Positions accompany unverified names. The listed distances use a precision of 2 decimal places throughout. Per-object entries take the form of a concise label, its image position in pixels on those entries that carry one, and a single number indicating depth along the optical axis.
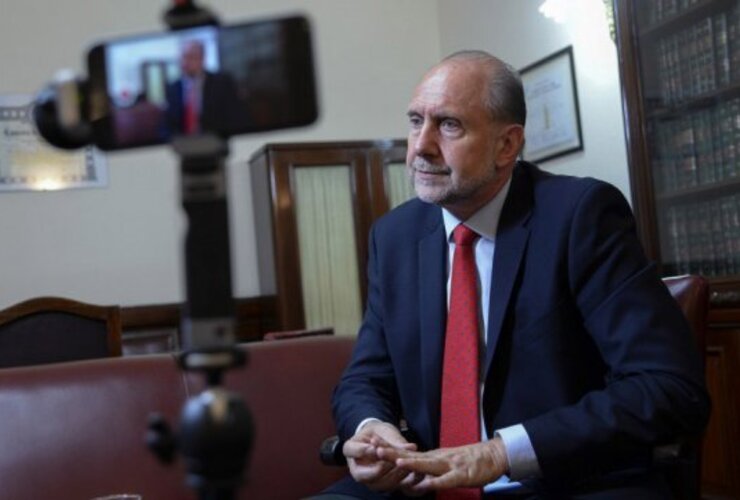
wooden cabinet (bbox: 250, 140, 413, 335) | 4.82
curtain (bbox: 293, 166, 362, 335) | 4.89
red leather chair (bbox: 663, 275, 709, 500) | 1.53
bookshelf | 2.69
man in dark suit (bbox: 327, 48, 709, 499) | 1.46
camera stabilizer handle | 0.53
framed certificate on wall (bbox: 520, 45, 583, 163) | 4.22
